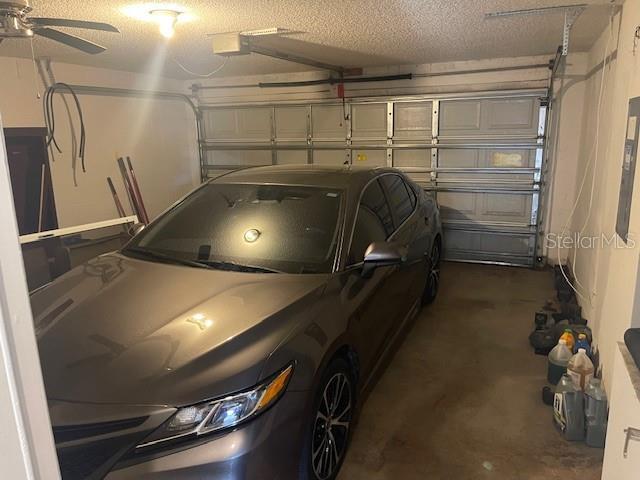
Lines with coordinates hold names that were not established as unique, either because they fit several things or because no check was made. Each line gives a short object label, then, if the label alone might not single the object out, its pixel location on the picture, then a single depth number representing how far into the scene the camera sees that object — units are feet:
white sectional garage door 19.20
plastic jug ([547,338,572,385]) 10.01
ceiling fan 8.74
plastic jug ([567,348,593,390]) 8.95
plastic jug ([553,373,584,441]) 8.41
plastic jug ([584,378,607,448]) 8.23
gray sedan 5.21
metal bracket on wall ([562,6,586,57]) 11.32
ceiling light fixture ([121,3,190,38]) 10.92
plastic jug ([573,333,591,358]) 9.91
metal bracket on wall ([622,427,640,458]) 4.74
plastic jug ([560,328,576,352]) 10.21
